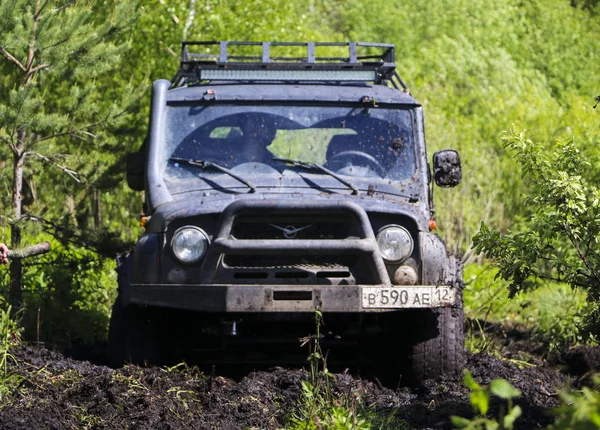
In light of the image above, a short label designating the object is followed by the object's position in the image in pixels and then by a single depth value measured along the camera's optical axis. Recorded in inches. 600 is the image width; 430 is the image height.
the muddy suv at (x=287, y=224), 540.7
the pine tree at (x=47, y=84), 714.2
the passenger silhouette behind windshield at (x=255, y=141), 619.5
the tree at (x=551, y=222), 488.4
